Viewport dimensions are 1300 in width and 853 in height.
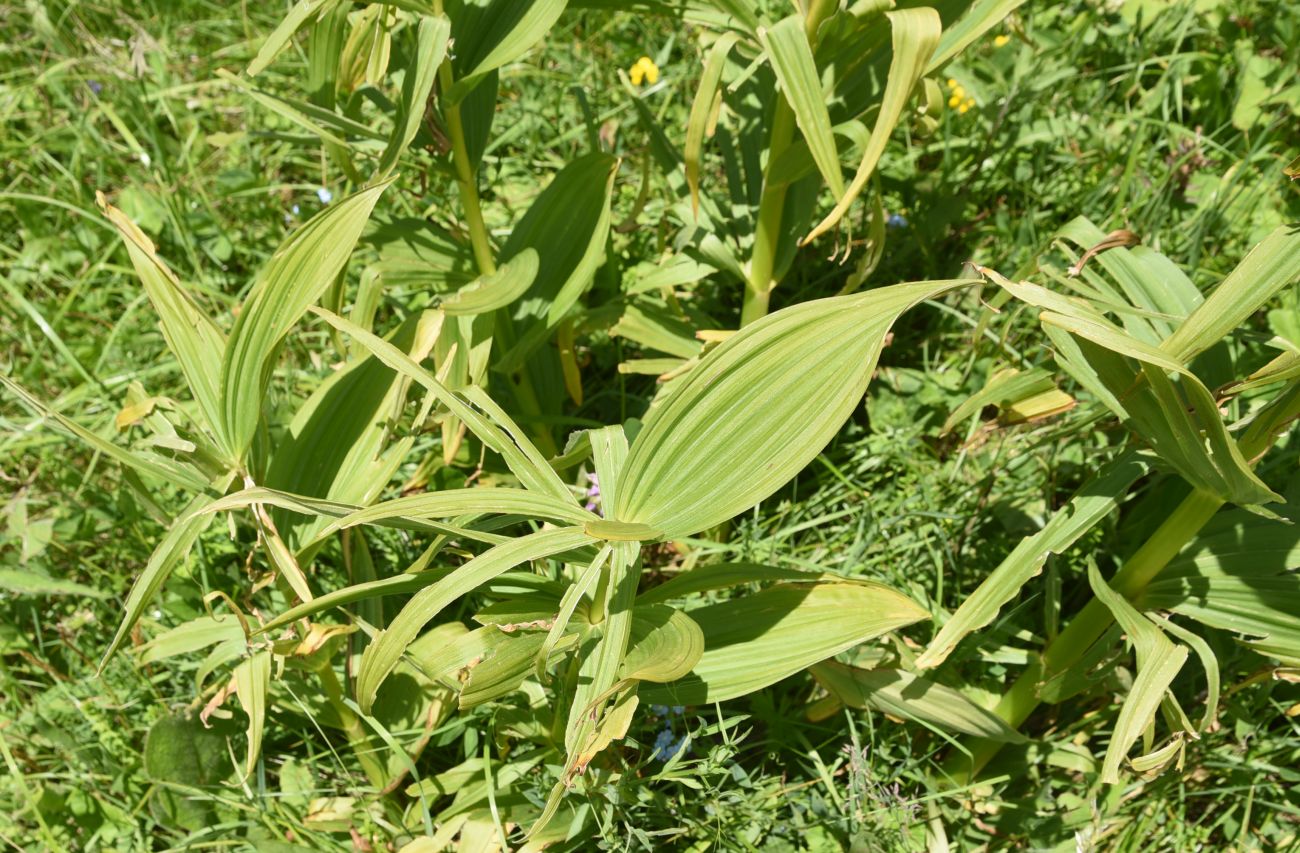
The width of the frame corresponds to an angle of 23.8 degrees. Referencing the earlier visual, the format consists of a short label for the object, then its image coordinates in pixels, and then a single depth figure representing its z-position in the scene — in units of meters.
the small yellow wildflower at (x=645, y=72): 1.87
